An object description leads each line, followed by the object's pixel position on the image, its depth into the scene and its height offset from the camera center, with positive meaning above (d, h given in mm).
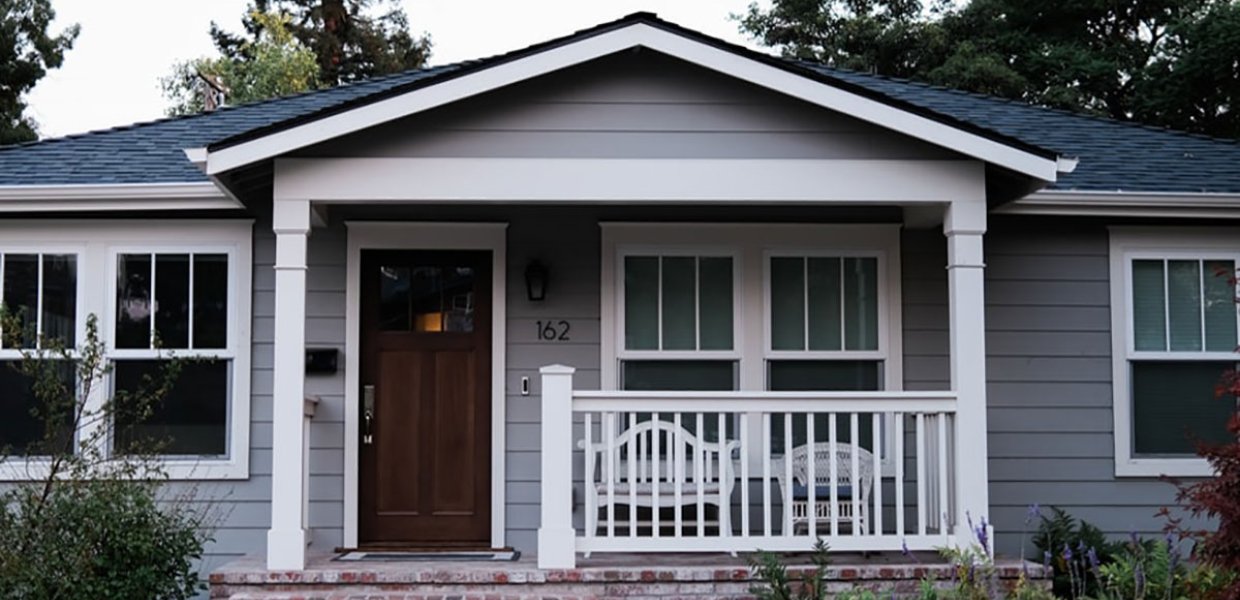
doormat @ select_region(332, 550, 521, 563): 7352 -998
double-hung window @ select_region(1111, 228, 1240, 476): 8039 +272
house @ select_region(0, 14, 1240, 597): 7863 +340
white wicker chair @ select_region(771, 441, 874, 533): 6980 -573
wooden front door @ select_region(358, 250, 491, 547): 8000 -108
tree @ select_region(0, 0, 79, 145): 23938 +6189
